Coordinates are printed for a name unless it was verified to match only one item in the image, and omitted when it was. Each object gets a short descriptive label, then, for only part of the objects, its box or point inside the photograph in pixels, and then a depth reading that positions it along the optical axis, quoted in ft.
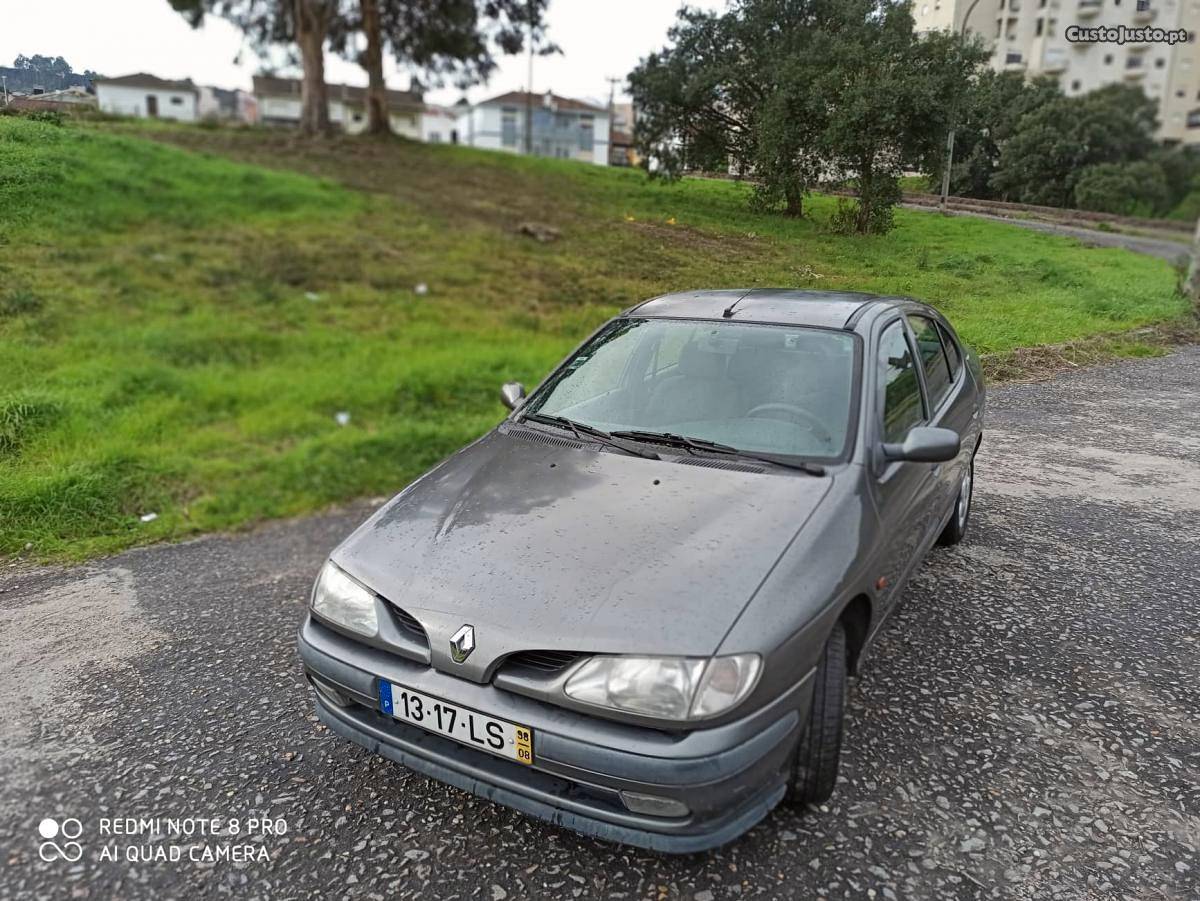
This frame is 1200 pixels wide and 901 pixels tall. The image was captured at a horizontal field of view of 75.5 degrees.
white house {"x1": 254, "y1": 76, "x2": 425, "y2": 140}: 125.70
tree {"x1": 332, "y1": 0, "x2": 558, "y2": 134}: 55.67
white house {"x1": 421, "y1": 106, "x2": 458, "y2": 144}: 208.05
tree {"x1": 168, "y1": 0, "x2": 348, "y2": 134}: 50.06
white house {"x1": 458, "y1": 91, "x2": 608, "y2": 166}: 149.28
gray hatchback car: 6.07
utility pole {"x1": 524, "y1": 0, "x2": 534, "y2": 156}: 129.08
